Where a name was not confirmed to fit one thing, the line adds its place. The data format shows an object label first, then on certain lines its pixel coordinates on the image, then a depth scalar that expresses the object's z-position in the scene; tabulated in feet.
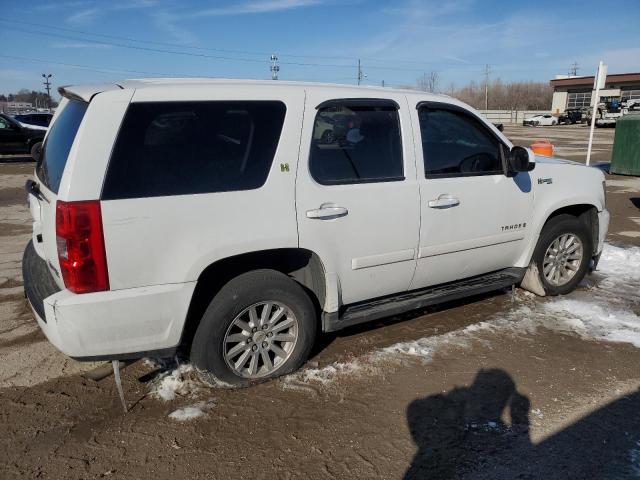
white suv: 9.08
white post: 35.49
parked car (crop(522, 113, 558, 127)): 177.47
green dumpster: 42.78
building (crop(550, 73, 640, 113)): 193.77
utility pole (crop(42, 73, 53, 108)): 253.85
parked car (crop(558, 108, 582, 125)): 176.45
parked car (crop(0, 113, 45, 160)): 56.65
